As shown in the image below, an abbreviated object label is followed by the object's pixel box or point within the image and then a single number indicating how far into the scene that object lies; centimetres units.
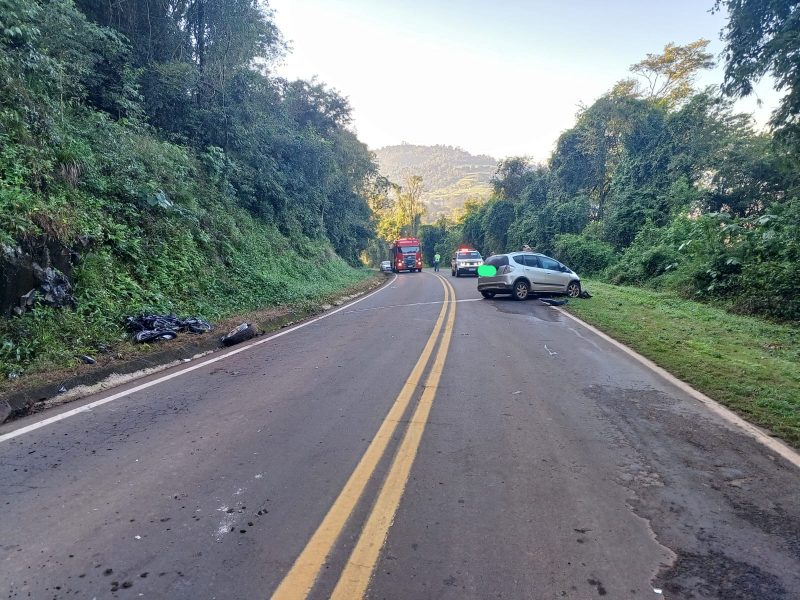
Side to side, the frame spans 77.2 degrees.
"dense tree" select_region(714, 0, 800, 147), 1255
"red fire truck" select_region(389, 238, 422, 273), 4462
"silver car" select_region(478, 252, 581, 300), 1706
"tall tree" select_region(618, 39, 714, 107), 3638
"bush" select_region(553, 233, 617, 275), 2898
